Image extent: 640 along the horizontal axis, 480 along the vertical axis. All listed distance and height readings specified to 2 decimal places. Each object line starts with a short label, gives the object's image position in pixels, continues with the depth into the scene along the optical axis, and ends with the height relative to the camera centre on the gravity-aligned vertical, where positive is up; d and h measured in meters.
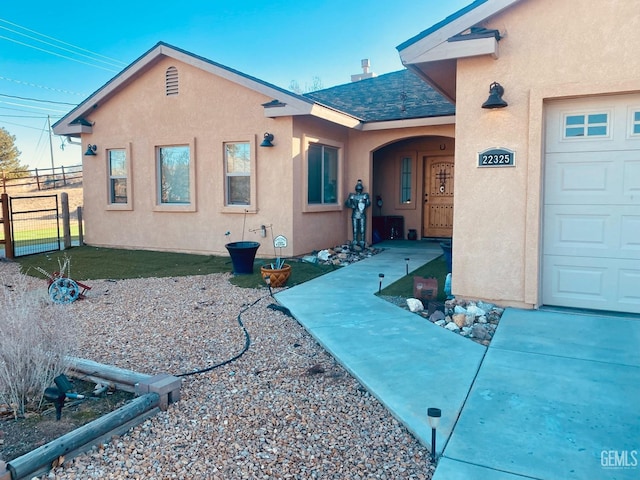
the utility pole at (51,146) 46.19 +5.99
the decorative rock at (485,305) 5.90 -1.20
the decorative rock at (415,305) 6.04 -1.22
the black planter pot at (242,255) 8.46 -0.82
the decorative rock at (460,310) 5.69 -1.21
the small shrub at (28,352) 3.24 -0.99
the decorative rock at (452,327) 5.25 -1.31
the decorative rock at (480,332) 5.01 -1.31
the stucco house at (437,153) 5.47 +0.98
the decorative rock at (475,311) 5.64 -1.21
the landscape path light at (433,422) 2.74 -1.23
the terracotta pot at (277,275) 7.52 -1.03
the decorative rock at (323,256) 10.07 -1.00
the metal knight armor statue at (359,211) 11.52 -0.07
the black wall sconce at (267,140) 9.84 +1.39
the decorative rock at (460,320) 5.38 -1.25
